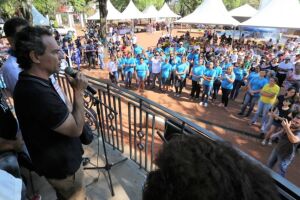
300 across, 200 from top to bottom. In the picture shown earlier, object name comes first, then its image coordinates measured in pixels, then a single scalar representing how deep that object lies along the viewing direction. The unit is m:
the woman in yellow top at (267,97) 6.87
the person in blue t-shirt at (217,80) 9.02
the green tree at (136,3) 43.06
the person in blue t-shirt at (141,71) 10.30
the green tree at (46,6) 27.78
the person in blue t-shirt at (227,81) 8.43
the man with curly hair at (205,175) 0.69
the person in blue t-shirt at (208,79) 8.90
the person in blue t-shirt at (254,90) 7.70
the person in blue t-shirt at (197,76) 9.35
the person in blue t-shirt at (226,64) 8.92
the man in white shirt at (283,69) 9.97
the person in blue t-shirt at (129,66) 10.74
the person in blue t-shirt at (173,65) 10.57
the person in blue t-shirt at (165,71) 10.34
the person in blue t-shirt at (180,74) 9.96
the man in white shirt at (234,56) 11.89
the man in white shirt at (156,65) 10.62
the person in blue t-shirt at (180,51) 12.11
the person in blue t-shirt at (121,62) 11.00
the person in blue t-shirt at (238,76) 8.99
